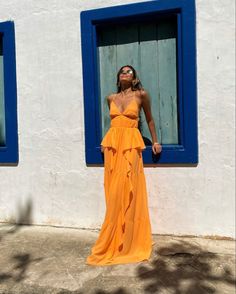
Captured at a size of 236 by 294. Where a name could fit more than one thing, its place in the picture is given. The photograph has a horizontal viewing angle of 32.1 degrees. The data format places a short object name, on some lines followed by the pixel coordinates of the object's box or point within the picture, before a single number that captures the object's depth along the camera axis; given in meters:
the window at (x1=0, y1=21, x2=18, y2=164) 4.95
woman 3.83
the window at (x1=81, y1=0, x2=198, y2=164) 4.19
